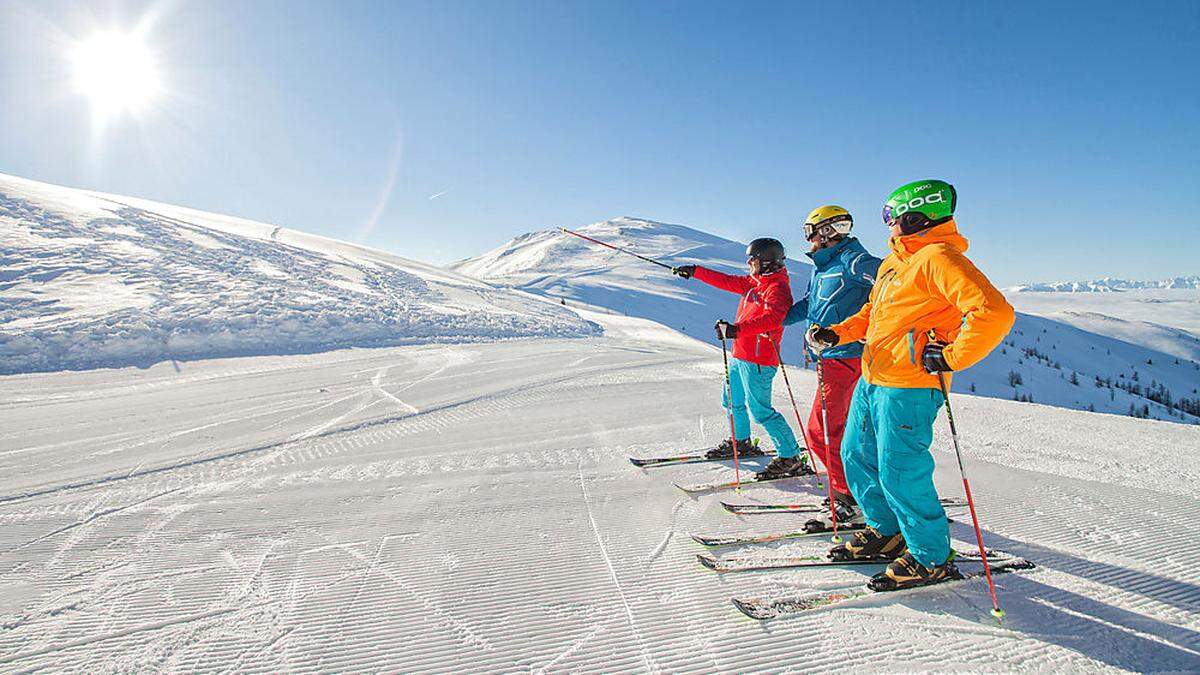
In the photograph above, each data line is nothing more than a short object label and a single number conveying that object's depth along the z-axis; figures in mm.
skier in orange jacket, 2539
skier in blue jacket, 3650
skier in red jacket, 4270
